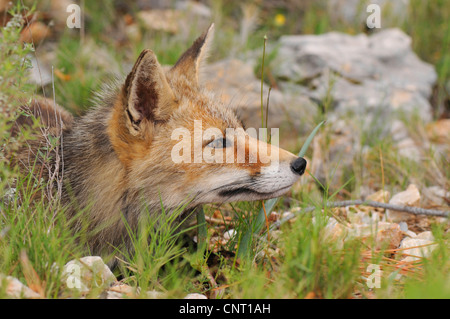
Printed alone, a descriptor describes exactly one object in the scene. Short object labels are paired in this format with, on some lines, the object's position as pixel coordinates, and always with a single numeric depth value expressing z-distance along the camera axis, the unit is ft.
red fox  10.61
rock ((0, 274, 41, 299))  7.89
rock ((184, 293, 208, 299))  8.84
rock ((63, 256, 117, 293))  8.54
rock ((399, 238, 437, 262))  10.53
